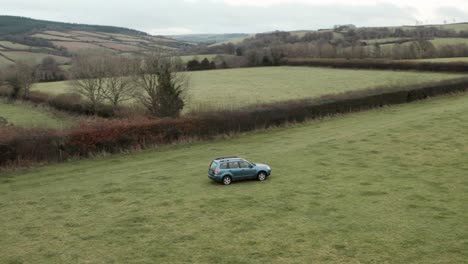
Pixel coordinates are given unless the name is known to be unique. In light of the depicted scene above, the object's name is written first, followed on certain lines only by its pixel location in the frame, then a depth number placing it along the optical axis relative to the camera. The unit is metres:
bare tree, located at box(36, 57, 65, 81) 105.38
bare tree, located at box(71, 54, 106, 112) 58.75
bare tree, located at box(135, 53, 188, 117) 44.03
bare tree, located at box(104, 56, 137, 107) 56.84
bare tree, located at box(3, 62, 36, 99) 76.88
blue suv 24.58
